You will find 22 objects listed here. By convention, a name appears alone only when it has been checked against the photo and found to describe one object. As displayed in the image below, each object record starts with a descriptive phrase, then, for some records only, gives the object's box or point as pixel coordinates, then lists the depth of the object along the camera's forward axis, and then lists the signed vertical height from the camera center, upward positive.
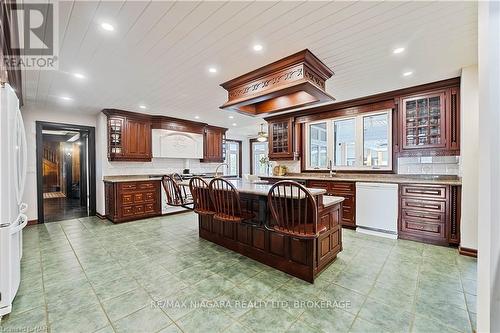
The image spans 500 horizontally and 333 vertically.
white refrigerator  1.76 -0.30
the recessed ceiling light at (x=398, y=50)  2.48 +1.29
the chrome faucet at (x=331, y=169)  4.88 -0.15
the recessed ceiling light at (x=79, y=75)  3.10 +1.28
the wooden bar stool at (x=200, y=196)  3.06 -0.46
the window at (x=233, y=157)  8.91 +0.27
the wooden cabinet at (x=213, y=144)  6.89 +0.65
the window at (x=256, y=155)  9.42 +0.36
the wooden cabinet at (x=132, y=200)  4.79 -0.81
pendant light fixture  6.12 +0.77
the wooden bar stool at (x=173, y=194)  3.57 -0.50
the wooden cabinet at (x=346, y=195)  4.14 -0.63
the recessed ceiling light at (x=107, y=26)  2.00 +1.28
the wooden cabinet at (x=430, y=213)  3.26 -0.80
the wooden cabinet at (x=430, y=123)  3.47 +0.64
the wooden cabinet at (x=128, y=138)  5.07 +0.65
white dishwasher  3.71 -0.82
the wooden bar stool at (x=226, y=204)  2.64 -0.50
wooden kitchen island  2.41 -0.96
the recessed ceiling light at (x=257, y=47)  2.35 +1.26
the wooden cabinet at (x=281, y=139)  5.53 +0.63
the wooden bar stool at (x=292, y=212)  2.06 -0.52
